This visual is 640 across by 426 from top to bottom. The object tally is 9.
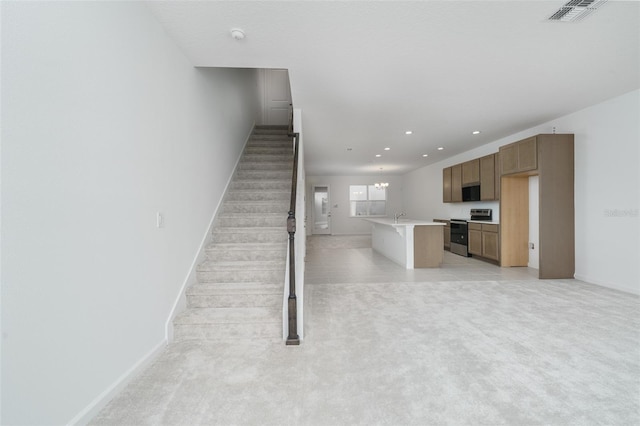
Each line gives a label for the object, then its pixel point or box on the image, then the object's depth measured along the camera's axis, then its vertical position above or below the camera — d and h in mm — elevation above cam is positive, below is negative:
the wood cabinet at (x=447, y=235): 7677 -763
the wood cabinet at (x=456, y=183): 7219 +623
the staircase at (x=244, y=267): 2541 -625
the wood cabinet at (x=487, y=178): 5906 +623
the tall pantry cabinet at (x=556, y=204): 4477 +33
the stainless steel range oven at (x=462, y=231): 6314 -598
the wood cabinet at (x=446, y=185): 7758 +626
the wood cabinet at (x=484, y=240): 5750 -725
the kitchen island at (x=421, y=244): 5523 -719
